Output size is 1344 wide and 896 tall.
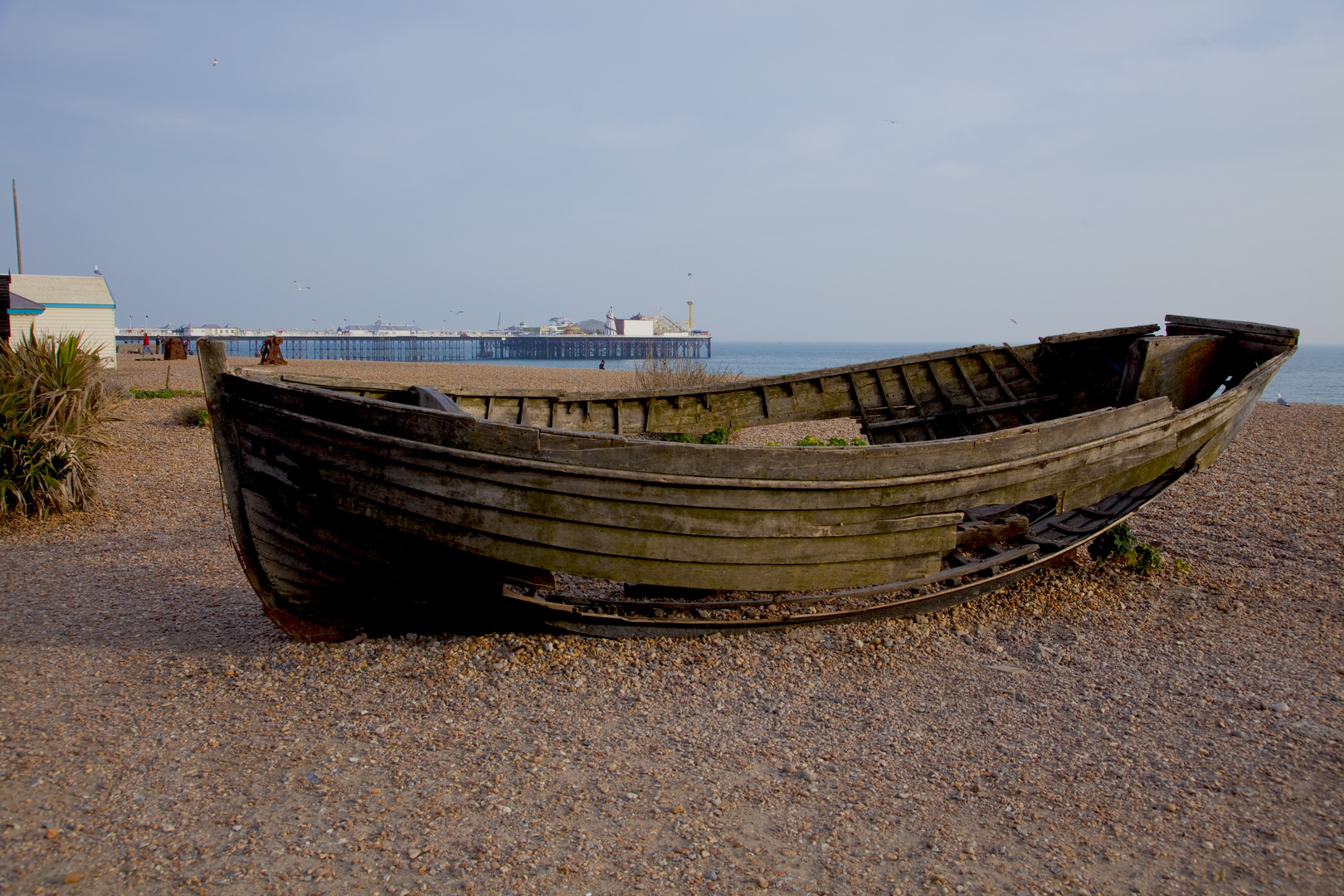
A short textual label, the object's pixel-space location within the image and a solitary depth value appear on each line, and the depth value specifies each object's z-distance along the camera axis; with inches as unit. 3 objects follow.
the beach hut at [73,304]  1144.8
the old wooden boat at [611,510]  174.1
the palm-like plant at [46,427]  324.5
